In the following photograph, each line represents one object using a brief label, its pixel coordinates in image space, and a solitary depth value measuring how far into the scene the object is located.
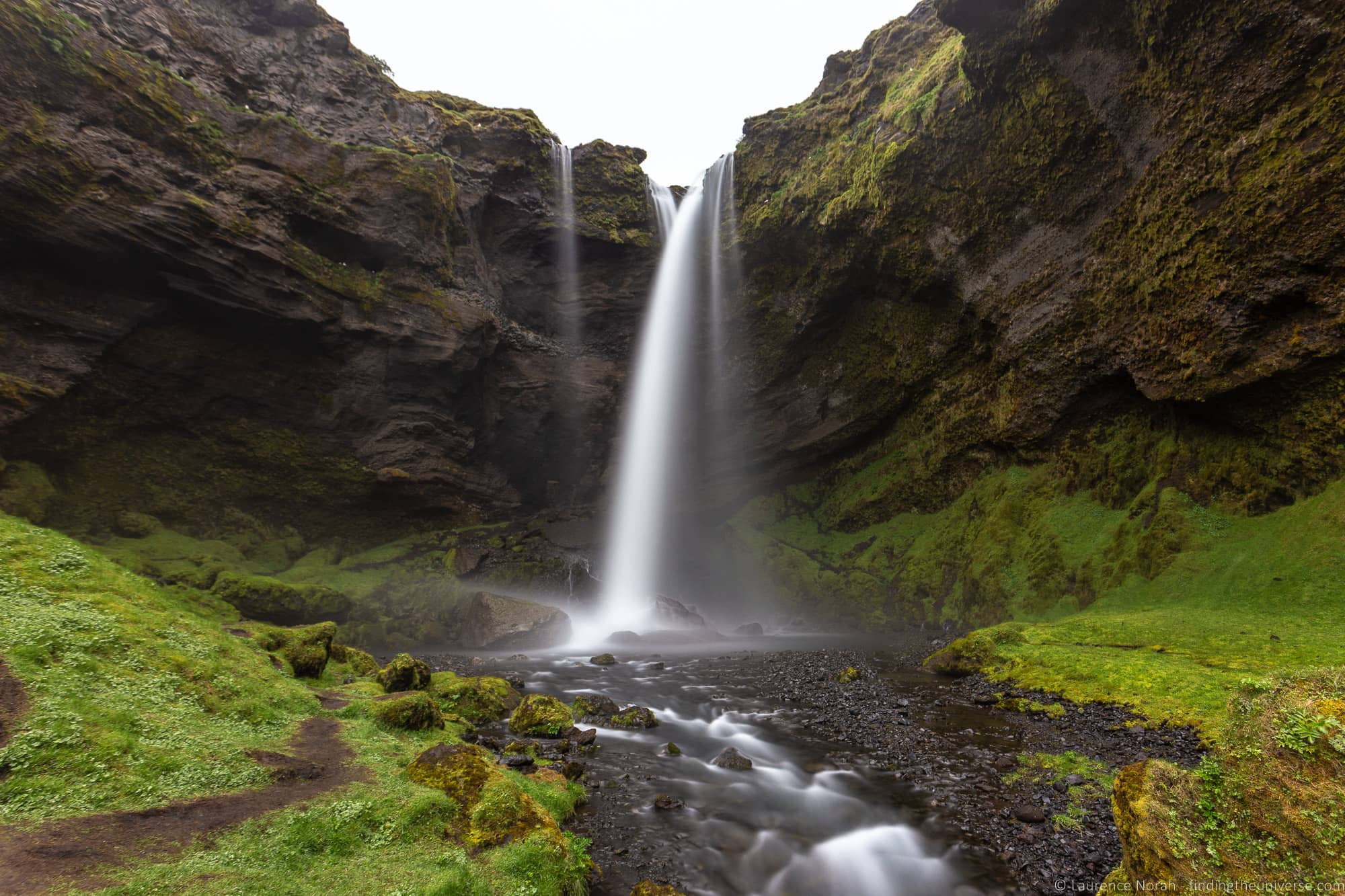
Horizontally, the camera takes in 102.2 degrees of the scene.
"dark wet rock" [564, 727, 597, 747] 11.39
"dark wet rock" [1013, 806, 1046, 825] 7.76
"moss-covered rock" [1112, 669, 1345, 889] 3.69
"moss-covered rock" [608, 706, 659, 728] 13.34
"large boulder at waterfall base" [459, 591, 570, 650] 27.89
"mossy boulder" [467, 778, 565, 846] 5.97
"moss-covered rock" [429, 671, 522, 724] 12.62
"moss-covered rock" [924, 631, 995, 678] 16.35
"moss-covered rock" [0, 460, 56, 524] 23.06
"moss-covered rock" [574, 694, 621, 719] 13.69
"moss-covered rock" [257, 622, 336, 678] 11.91
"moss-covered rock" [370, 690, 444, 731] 9.50
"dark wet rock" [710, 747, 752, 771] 10.80
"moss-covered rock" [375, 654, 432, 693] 12.70
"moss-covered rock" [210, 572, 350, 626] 24.11
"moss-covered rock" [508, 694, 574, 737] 11.93
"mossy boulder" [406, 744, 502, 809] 6.69
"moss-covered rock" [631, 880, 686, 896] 6.29
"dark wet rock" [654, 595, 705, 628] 34.69
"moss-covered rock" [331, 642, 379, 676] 14.27
